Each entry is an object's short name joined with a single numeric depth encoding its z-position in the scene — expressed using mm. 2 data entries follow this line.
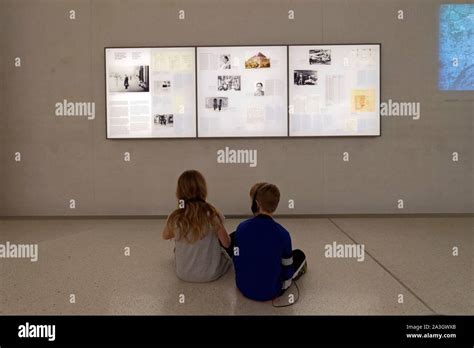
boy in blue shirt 2943
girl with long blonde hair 3330
